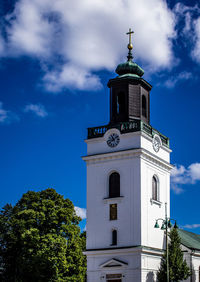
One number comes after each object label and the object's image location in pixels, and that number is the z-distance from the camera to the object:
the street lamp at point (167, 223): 35.53
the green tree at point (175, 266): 39.41
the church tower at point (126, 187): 40.28
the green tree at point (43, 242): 46.78
